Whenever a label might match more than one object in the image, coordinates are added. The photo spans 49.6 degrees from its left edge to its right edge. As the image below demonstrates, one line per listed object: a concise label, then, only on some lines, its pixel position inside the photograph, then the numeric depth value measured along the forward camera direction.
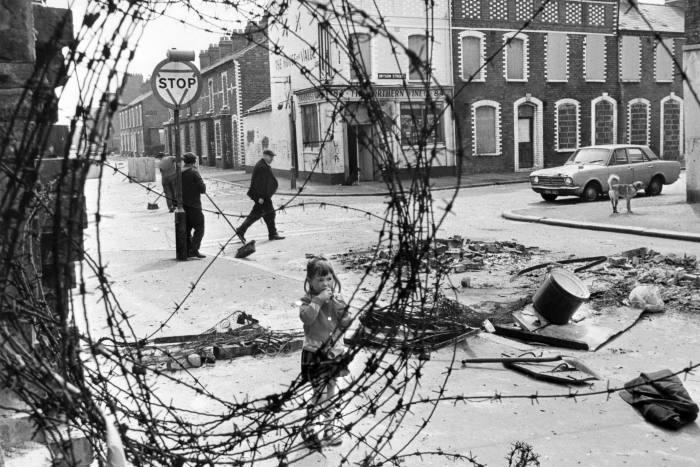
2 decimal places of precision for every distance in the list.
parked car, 21.70
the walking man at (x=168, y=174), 19.13
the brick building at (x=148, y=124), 81.94
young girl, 5.03
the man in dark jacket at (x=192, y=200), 13.24
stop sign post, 12.38
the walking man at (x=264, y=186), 15.15
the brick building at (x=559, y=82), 34.94
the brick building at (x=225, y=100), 48.34
